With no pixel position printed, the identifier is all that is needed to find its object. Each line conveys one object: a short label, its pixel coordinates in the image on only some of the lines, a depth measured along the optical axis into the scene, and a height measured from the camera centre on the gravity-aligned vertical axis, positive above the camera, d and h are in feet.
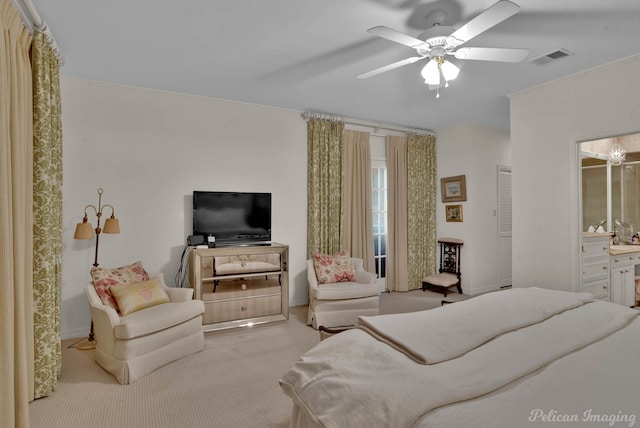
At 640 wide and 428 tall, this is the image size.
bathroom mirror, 14.94 +1.23
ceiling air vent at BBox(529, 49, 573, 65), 9.63 +4.72
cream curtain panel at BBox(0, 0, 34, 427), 5.30 +0.07
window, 17.39 +0.03
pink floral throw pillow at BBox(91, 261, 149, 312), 9.36 -1.83
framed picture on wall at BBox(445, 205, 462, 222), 17.58 +0.08
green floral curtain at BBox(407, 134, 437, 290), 17.93 +0.40
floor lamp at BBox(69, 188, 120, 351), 10.18 -0.36
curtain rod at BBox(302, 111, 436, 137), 15.23 +4.66
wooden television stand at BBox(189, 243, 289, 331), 11.93 -2.63
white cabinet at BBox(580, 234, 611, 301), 11.59 -1.97
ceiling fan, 6.90 +3.88
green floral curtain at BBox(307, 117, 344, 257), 15.16 +1.38
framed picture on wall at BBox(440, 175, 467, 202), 17.28 +1.37
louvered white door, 18.06 -0.73
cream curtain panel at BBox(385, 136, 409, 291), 17.38 -0.14
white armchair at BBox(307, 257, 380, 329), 12.04 -3.28
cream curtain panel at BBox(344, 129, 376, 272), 16.02 +0.85
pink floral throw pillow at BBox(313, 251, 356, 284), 13.15 -2.19
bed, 3.17 -1.90
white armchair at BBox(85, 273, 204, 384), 8.27 -3.21
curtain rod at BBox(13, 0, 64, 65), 7.20 +4.68
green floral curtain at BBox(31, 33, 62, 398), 7.64 -0.25
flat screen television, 12.89 +0.01
